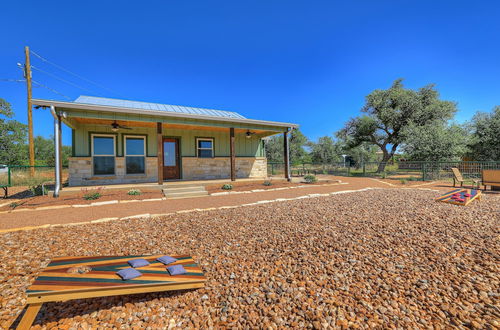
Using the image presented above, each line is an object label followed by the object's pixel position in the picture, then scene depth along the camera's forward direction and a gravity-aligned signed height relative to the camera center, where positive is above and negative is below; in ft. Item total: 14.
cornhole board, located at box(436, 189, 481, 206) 16.58 -3.04
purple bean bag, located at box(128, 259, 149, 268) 6.59 -3.06
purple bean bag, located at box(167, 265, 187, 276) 6.35 -3.20
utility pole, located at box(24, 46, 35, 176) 38.75 +16.19
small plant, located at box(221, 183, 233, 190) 28.07 -2.91
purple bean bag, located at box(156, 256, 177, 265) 7.01 -3.17
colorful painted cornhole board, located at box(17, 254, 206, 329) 4.89 -3.00
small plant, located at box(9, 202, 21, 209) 17.80 -3.06
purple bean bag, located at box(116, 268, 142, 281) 5.74 -2.99
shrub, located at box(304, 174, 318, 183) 35.55 -2.59
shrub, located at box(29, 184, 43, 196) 23.03 -2.46
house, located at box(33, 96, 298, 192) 25.88 +3.63
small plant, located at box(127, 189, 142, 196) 23.28 -2.80
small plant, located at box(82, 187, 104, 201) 21.20 -2.72
